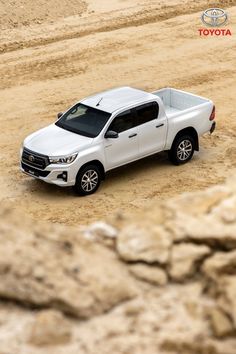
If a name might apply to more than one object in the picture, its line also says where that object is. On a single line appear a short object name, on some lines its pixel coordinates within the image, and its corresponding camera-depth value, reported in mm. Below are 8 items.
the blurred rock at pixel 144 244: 10535
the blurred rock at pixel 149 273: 10341
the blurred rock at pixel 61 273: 10091
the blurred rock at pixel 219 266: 10219
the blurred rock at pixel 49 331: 9803
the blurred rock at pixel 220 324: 9554
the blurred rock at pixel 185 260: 10352
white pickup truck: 22721
